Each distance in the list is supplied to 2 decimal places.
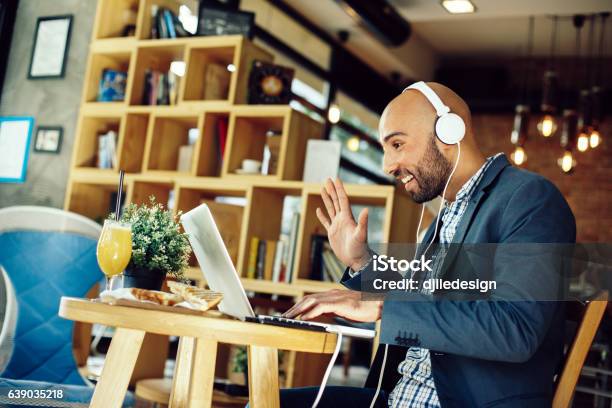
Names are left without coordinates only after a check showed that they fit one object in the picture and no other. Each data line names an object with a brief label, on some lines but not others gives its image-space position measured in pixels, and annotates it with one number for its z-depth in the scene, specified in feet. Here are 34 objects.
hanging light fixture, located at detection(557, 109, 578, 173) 19.81
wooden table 4.10
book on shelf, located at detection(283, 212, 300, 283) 12.32
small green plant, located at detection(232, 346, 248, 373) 12.39
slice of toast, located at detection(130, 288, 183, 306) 4.49
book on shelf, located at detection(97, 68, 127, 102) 14.03
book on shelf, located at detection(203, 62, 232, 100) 13.91
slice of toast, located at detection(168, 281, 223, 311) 4.54
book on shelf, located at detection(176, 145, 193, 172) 13.80
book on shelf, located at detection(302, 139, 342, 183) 12.44
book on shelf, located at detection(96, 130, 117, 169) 13.85
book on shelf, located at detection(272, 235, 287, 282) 12.59
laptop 4.53
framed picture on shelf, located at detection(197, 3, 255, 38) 13.92
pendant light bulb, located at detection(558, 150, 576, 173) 20.63
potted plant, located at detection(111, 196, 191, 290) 5.28
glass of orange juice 5.10
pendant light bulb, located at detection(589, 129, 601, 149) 19.76
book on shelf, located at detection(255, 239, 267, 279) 12.63
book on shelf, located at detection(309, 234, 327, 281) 12.26
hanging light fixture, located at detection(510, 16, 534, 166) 19.75
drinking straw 5.31
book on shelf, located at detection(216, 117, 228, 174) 13.41
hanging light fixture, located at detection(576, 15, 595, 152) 19.56
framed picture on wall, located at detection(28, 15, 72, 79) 11.16
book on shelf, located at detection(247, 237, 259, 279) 12.59
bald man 4.18
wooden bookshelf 12.52
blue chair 7.23
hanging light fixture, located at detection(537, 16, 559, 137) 19.20
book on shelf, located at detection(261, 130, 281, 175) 13.11
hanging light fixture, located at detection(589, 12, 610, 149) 19.88
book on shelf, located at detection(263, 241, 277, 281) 12.67
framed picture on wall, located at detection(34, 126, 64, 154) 11.68
